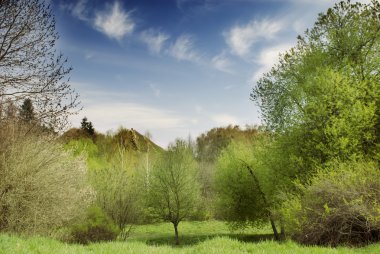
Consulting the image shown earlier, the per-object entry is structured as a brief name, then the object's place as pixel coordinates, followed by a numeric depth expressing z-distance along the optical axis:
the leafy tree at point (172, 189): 31.94
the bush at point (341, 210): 12.51
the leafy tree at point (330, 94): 18.12
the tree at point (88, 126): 54.94
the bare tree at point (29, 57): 13.58
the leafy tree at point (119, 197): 27.33
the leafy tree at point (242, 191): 29.05
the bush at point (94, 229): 19.96
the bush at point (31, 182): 14.31
